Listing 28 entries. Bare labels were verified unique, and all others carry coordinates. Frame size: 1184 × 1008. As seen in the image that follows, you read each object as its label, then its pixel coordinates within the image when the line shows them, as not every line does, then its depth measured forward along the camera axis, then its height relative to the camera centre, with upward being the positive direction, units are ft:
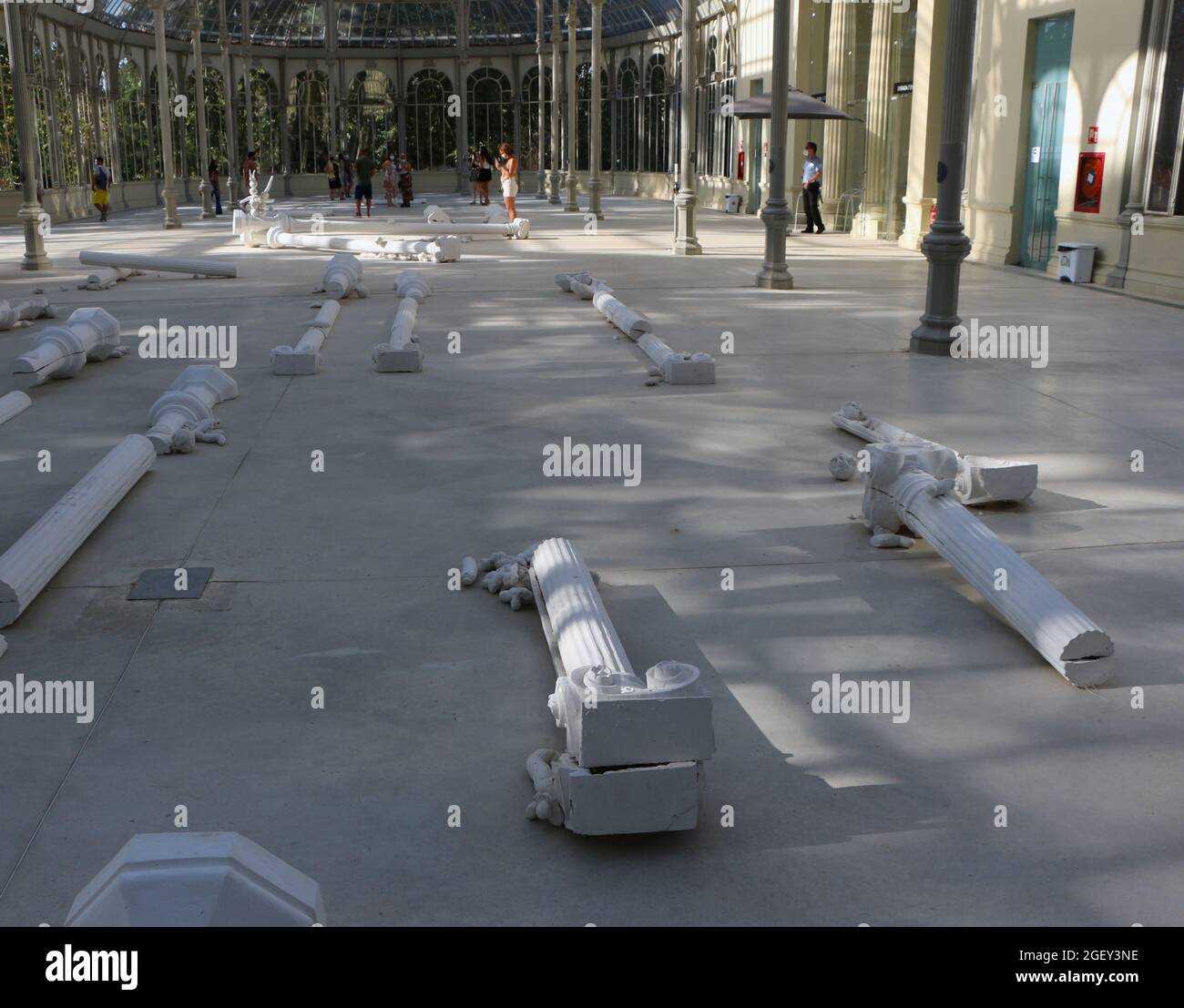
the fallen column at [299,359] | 34.24 -4.72
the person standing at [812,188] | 81.30 -0.05
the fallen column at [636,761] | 11.23 -5.19
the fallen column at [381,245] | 66.44 -3.32
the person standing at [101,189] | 103.86 -0.26
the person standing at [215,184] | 107.25 +0.17
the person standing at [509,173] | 86.84 +0.95
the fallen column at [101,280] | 54.34 -4.10
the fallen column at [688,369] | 32.58 -4.75
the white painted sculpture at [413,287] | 49.42 -4.04
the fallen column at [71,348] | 32.89 -4.44
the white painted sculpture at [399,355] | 34.37 -4.64
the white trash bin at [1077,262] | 54.60 -3.28
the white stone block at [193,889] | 8.30 -4.75
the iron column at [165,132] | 80.64 +3.69
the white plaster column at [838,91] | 87.81 +6.79
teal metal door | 57.67 +2.32
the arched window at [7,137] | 95.45 +3.85
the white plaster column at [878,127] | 79.92 +3.84
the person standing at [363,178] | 98.68 +0.63
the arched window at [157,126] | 131.34 +6.55
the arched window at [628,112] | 147.13 +8.91
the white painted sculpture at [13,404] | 29.01 -5.17
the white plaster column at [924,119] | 70.54 +3.92
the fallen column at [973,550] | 14.58 -5.07
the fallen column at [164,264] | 57.16 -3.56
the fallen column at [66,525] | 16.60 -5.14
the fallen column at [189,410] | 25.80 -4.97
